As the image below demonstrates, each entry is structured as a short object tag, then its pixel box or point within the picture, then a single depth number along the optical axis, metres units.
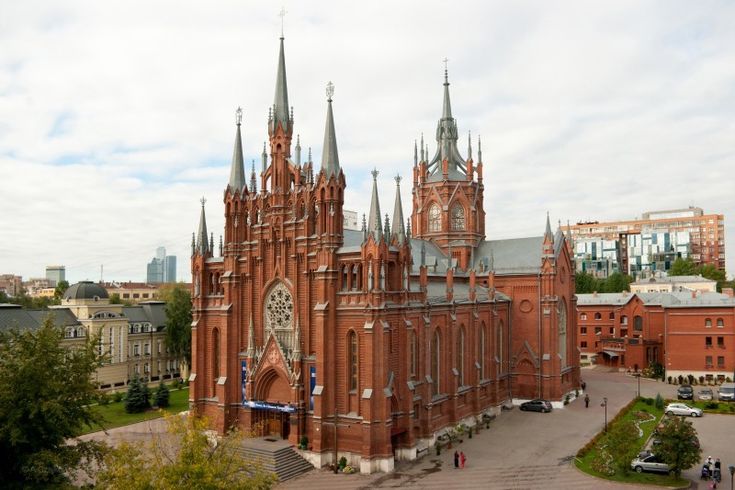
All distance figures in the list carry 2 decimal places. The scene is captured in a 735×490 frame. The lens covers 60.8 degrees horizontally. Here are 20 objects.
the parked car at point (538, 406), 53.21
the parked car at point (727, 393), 55.62
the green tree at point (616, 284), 115.75
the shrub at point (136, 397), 53.47
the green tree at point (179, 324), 71.06
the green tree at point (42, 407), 27.28
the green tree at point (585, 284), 112.81
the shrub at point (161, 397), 55.38
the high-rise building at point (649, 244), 148.62
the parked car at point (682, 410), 50.38
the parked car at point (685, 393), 56.97
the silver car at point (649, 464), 35.38
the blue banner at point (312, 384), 38.41
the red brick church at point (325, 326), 37.00
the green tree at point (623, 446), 34.97
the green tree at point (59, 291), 107.75
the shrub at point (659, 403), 52.83
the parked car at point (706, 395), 56.34
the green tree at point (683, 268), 125.12
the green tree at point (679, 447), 33.53
